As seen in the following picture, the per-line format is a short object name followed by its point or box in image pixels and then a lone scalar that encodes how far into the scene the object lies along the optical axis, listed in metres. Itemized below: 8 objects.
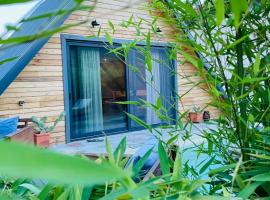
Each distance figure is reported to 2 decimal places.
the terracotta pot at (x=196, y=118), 8.77
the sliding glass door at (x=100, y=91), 7.80
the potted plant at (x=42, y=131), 6.65
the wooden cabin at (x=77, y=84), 6.86
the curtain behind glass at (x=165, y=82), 9.62
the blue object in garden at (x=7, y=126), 5.12
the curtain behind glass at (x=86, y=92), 7.82
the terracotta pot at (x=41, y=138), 6.64
